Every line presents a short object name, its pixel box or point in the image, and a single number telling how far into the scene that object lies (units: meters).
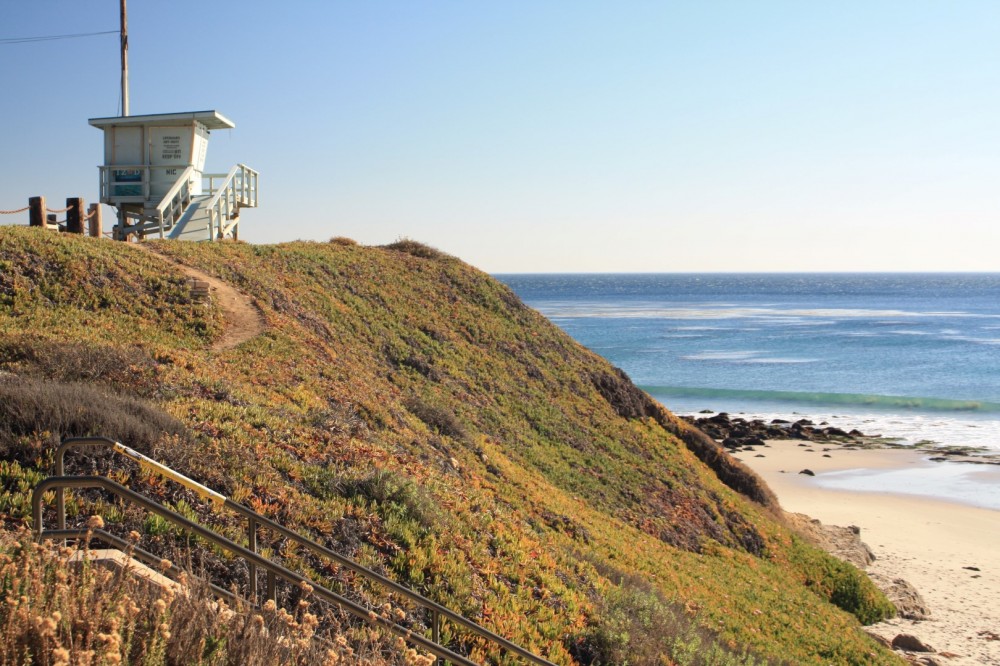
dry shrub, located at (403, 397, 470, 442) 16.42
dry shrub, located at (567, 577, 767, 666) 8.19
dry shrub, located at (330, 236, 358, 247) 29.62
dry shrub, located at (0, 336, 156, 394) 9.84
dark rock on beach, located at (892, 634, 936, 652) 15.81
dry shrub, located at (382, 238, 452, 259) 31.27
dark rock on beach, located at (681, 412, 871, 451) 40.88
